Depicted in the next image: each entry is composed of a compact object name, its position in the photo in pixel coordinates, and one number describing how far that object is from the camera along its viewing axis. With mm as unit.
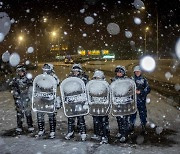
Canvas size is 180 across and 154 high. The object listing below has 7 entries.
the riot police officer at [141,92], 8148
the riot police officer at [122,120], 7449
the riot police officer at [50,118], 7762
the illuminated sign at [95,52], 69725
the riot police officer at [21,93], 8227
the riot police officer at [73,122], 7605
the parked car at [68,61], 51172
